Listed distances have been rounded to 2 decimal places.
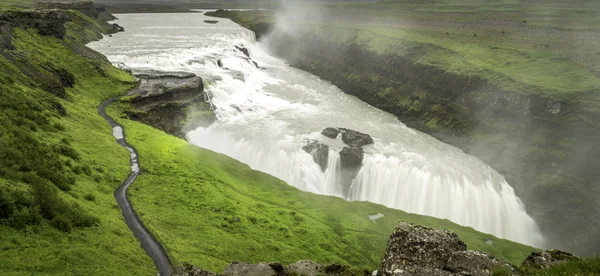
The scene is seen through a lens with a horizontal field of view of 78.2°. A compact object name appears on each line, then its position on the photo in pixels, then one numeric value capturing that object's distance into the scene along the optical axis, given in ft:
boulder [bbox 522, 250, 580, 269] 51.98
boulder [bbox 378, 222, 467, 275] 50.29
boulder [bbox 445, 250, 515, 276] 48.75
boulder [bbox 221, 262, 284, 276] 63.41
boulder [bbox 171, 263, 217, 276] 59.77
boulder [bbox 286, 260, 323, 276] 63.68
